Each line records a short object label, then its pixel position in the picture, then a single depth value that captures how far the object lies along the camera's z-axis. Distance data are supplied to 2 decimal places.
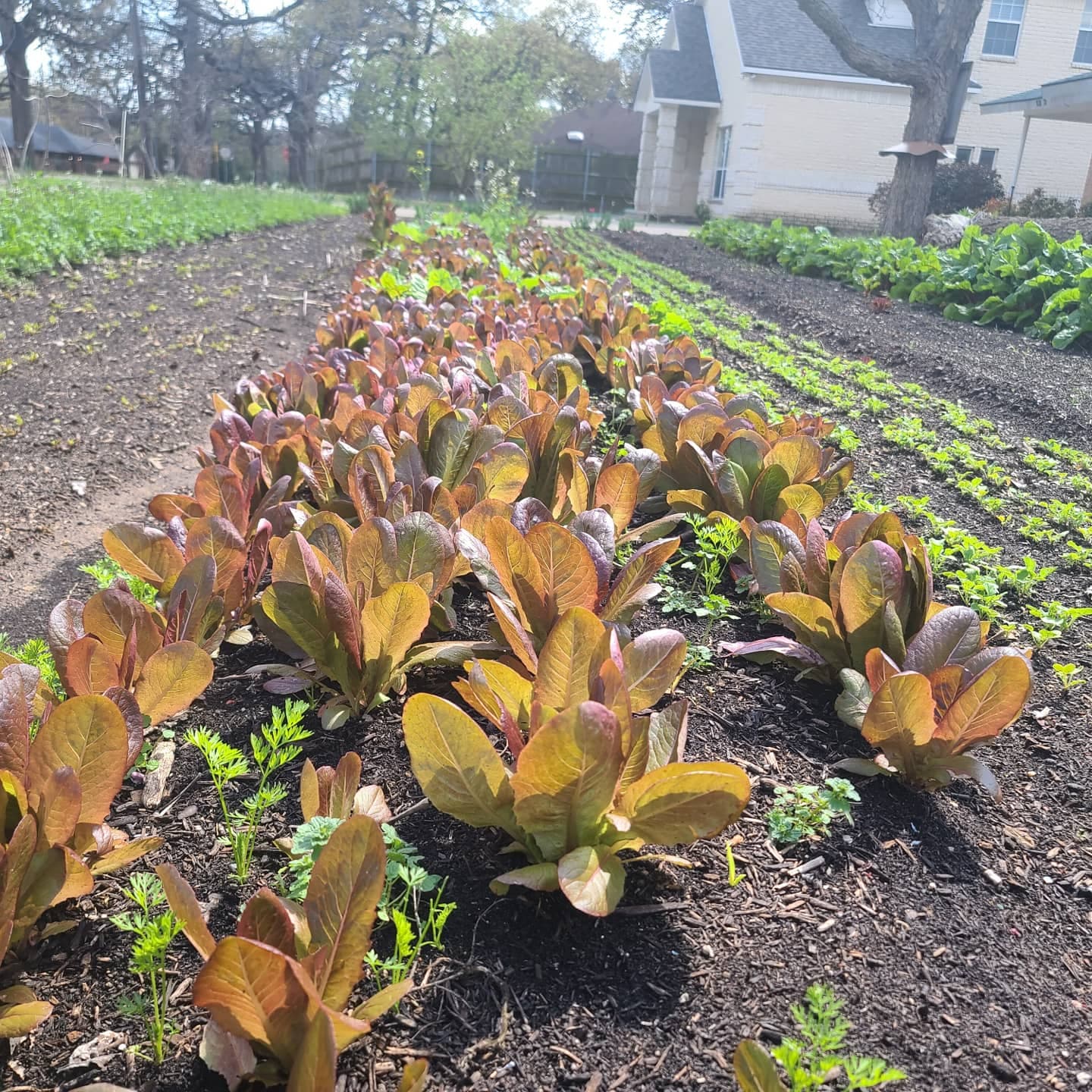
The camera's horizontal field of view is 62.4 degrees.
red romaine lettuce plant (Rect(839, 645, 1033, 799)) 1.76
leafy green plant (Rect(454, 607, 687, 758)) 1.59
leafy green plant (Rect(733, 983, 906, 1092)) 1.14
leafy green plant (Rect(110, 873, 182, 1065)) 1.28
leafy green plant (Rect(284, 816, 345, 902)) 1.48
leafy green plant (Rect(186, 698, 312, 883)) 1.60
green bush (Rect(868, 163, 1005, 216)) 25.84
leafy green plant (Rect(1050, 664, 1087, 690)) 2.38
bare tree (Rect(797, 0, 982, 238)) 19.59
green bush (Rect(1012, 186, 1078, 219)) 21.45
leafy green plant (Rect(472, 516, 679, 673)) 1.95
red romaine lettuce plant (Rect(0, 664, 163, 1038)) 1.37
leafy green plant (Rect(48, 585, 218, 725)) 1.73
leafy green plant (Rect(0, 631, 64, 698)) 2.05
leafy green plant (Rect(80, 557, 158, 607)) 2.52
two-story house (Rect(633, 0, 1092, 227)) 27.73
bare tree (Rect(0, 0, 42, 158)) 32.03
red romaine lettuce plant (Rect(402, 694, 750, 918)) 1.38
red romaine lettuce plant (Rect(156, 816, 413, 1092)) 1.12
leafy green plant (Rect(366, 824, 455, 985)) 1.34
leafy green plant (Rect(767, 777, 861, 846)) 1.75
